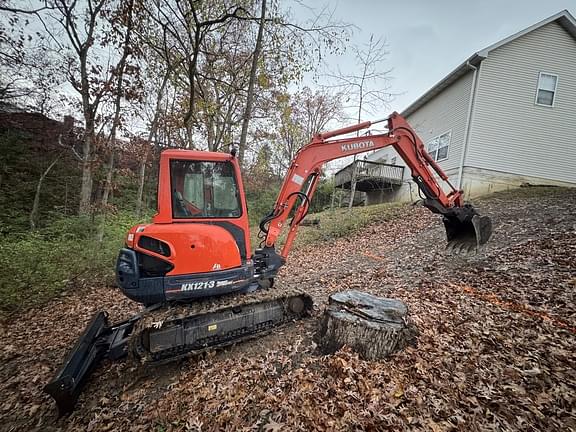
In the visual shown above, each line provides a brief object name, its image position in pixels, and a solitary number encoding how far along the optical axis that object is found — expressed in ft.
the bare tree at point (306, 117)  80.07
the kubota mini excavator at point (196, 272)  11.10
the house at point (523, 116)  41.04
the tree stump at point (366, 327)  10.61
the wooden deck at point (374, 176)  55.88
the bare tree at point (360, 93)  37.64
